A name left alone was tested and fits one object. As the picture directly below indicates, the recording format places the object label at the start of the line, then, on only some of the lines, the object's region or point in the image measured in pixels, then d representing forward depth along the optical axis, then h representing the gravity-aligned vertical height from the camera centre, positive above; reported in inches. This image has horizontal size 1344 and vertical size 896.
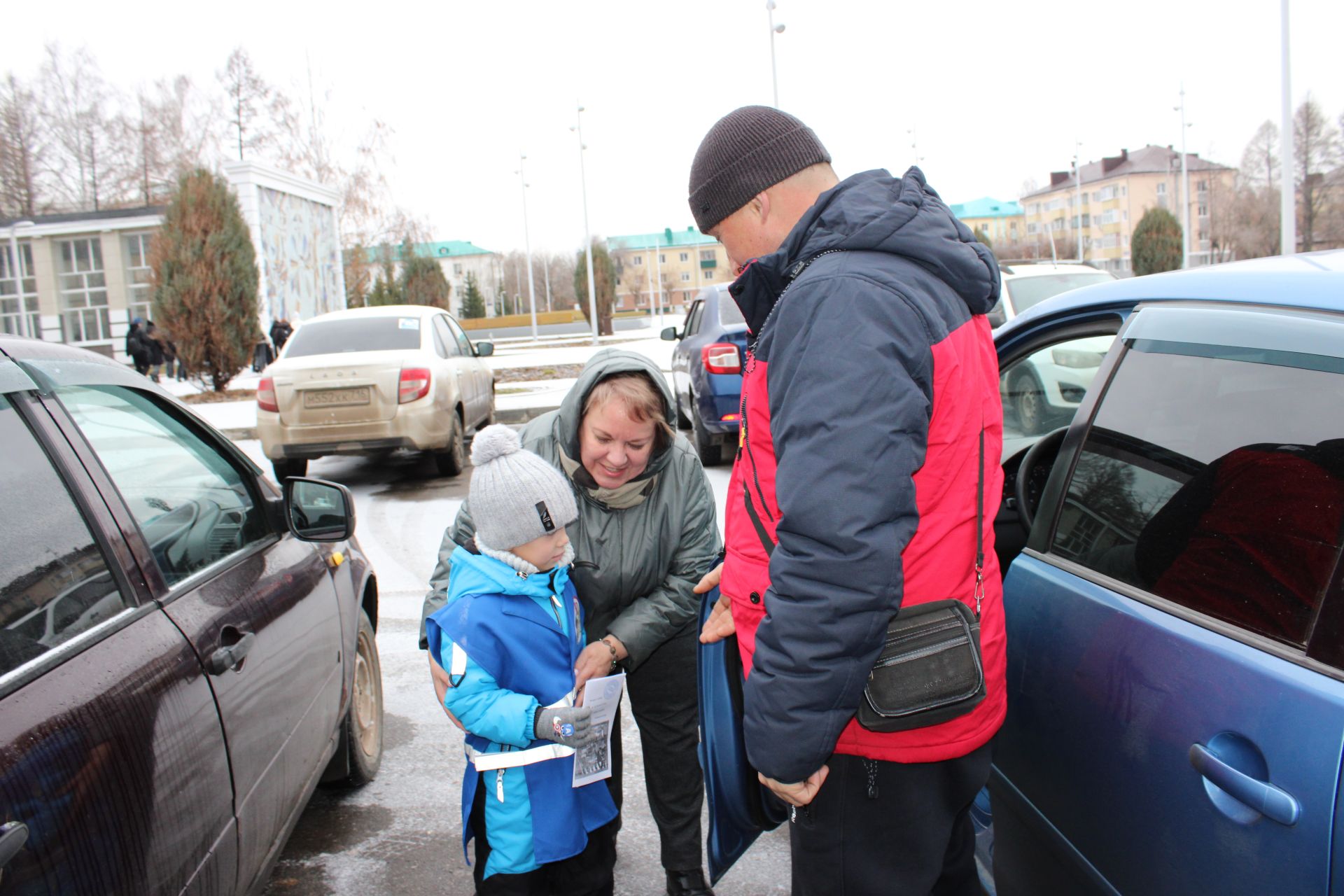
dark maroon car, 54.7 -20.0
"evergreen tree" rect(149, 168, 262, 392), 722.2 +79.0
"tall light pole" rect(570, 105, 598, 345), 1306.6 +154.3
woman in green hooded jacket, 89.1 -21.2
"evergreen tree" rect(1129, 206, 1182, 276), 1295.5 +93.4
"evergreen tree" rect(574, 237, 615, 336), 1658.5 +113.6
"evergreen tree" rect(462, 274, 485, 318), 2864.2 +160.0
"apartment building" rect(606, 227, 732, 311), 4190.5 +392.3
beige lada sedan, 340.8 -12.1
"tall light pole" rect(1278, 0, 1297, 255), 769.6 +93.0
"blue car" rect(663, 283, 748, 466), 321.7 -11.2
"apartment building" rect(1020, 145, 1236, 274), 3403.1 +423.9
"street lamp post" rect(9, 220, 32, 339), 1080.2 +133.1
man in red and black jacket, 55.0 -9.2
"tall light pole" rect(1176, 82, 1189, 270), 1336.1 +135.5
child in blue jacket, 78.1 -27.5
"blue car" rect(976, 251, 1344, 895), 49.1 -19.6
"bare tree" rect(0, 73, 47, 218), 1521.9 +394.9
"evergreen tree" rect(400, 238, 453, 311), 1423.5 +116.2
